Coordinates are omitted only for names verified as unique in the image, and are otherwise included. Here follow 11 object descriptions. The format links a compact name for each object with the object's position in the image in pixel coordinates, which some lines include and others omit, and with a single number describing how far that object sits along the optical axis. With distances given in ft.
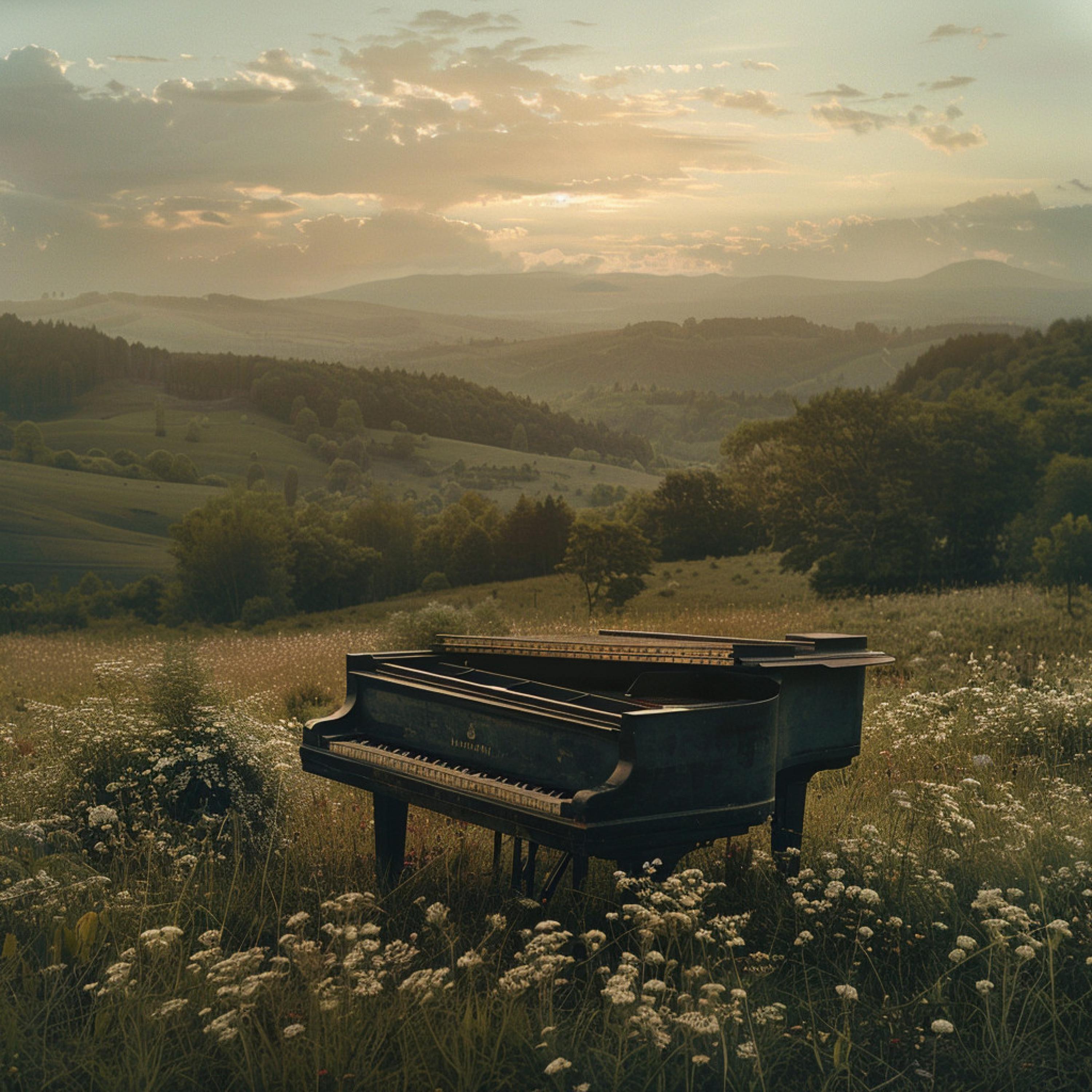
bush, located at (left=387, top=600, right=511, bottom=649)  53.42
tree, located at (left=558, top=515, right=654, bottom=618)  139.13
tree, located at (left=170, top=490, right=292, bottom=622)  233.96
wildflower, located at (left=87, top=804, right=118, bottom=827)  18.74
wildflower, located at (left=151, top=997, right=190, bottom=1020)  11.30
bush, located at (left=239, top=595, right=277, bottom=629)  221.66
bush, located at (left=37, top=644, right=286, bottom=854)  21.98
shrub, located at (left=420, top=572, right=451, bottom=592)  231.71
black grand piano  14.35
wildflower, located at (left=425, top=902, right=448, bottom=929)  12.70
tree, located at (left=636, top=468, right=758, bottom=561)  199.62
